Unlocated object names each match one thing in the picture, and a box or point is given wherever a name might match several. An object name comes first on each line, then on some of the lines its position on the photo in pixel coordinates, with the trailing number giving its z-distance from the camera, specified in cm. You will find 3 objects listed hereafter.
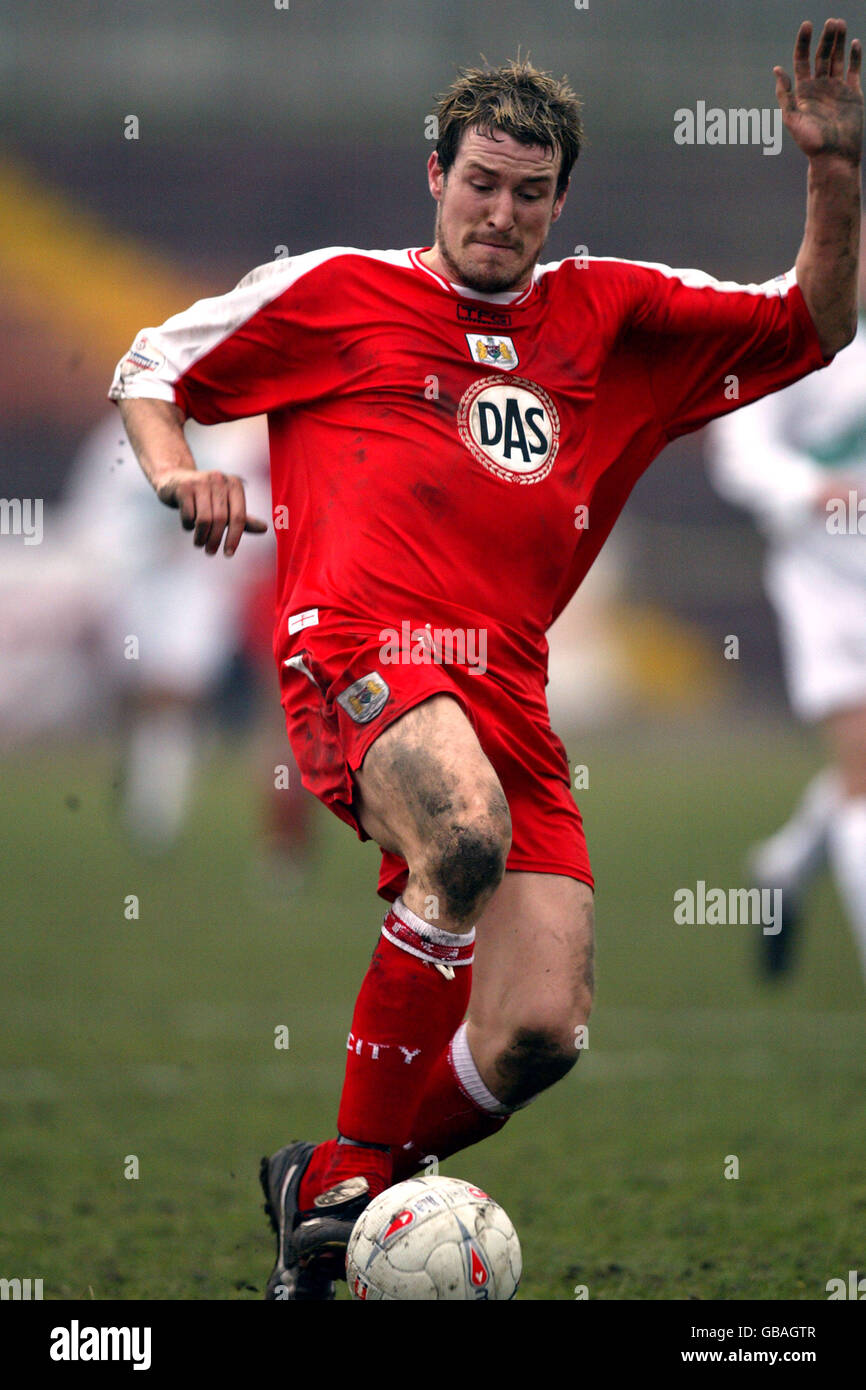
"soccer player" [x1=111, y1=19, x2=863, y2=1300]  631
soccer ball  572
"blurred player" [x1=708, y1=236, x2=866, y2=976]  1159
